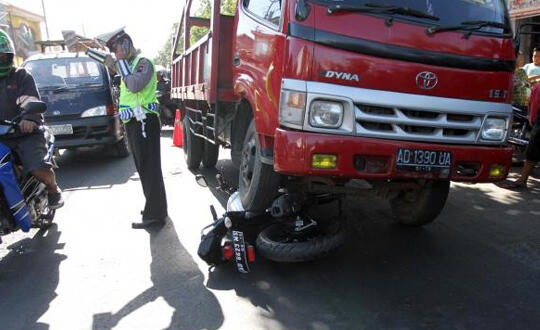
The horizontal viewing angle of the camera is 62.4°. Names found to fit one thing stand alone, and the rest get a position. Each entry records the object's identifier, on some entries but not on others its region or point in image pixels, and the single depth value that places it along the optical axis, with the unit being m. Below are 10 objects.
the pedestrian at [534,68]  7.39
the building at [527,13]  10.51
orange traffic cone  9.96
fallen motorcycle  3.20
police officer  4.11
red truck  2.86
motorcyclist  3.66
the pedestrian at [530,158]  5.76
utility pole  35.75
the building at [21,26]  33.69
